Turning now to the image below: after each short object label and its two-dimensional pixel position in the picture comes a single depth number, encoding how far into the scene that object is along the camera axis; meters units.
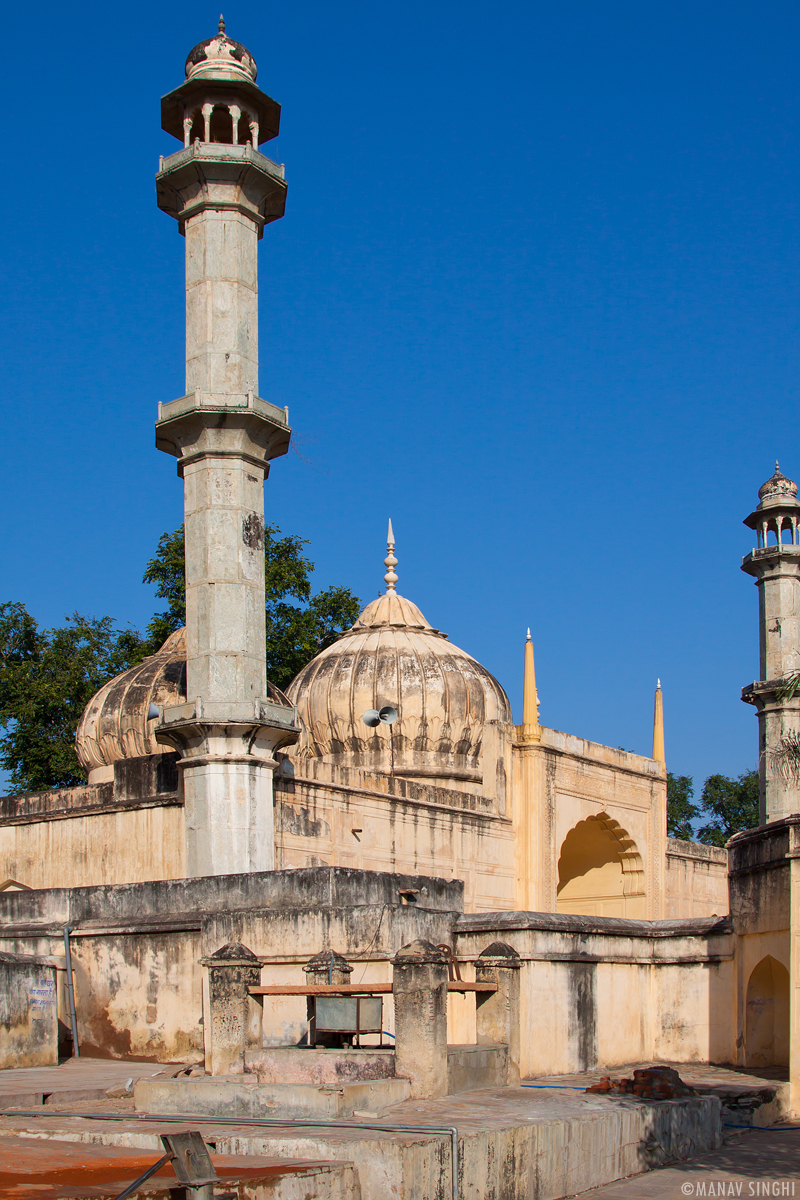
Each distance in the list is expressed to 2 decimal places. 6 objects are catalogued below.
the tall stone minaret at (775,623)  25.08
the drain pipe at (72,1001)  14.45
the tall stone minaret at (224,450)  16.25
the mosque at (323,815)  13.14
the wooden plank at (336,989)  9.77
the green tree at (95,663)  28.78
